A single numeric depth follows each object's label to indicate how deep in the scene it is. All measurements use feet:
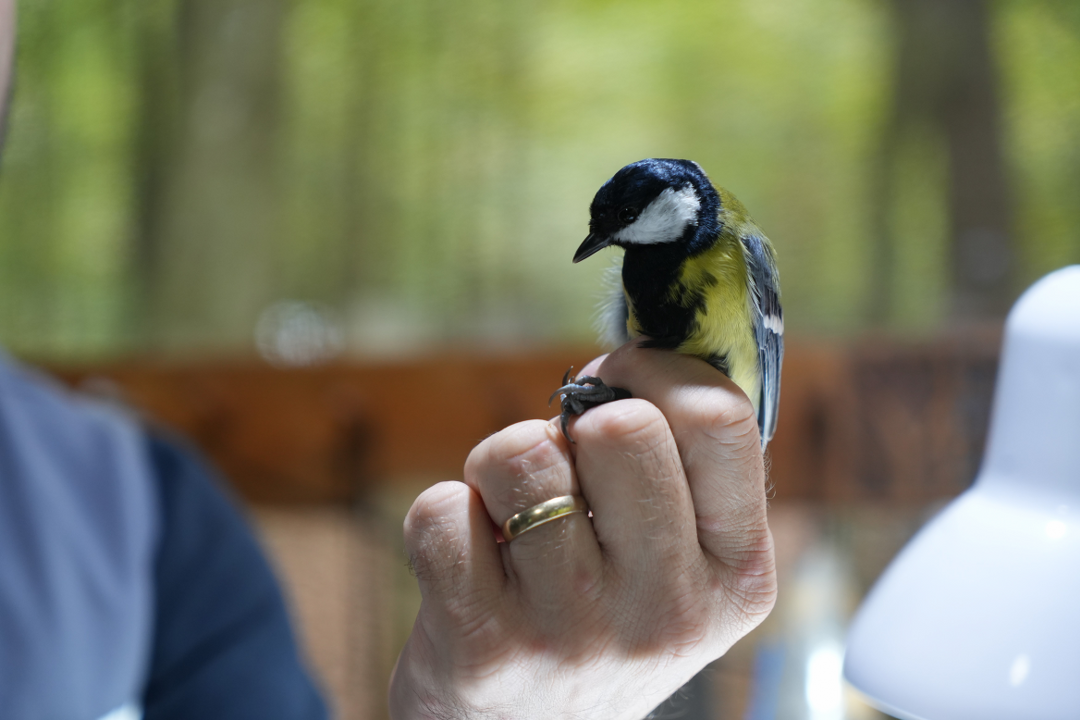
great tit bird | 2.51
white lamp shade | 2.62
